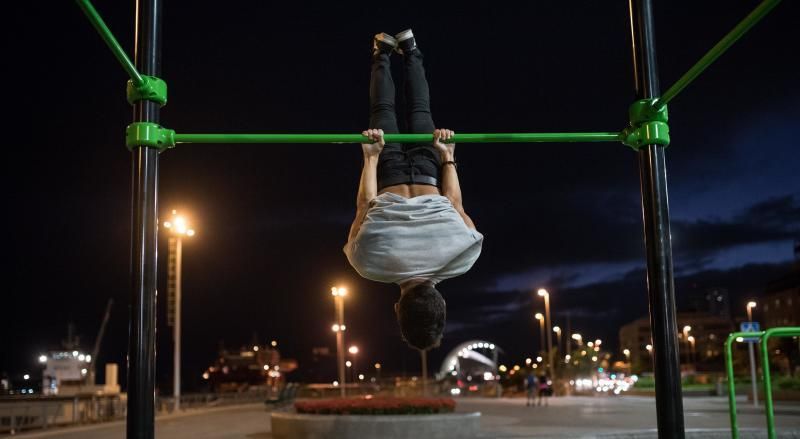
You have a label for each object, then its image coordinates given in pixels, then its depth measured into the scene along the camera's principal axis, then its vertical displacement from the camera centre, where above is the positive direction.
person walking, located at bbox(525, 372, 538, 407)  27.28 -1.86
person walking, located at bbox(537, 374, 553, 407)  28.05 -1.97
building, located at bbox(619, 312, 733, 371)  94.88 -1.32
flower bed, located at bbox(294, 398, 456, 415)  13.23 -1.17
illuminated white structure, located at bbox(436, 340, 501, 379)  77.75 -3.01
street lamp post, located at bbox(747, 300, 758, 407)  20.89 -1.37
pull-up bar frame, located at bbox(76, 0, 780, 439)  4.02 +0.82
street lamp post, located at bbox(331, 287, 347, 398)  28.76 +0.64
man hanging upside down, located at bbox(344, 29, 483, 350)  4.55 +0.65
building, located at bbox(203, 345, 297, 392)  90.81 -3.10
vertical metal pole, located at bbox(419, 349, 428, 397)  30.97 -1.72
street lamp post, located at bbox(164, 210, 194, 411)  23.73 +2.13
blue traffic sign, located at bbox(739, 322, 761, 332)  19.47 +0.01
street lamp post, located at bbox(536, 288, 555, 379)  40.72 +1.75
